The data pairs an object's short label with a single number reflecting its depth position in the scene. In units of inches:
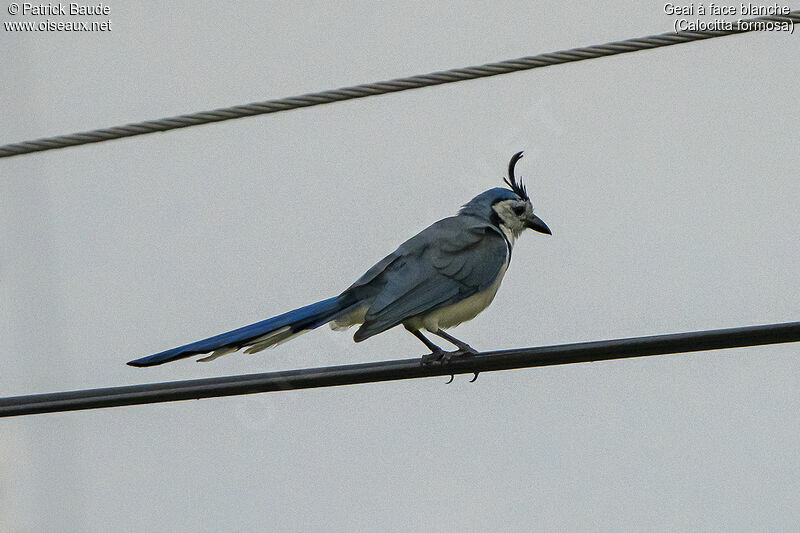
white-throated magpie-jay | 397.4
